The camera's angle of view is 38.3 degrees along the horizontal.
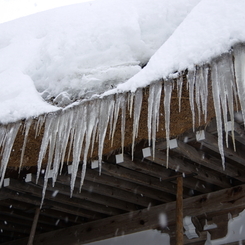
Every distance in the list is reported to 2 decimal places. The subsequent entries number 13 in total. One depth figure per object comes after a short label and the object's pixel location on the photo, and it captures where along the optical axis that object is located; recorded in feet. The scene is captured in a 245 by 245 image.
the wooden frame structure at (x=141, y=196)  10.97
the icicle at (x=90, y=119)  7.93
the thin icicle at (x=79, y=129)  8.06
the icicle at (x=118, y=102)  7.54
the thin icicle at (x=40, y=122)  8.32
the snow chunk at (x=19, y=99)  8.51
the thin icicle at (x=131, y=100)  7.33
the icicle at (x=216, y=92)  6.54
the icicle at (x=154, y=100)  7.09
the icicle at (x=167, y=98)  6.95
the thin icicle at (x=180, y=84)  6.78
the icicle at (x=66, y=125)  8.14
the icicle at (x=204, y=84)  6.58
